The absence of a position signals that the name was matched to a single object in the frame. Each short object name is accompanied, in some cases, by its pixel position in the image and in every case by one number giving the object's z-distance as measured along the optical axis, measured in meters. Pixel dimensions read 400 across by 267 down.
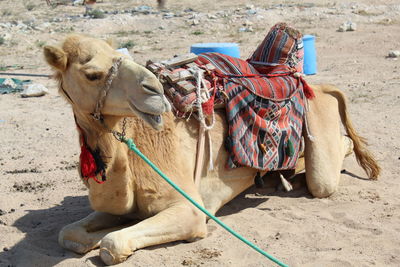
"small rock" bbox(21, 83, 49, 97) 10.05
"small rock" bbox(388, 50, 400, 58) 12.77
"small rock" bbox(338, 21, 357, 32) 16.55
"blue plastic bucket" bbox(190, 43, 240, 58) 8.91
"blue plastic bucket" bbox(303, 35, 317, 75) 11.29
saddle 5.02
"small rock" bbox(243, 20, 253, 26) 17.86
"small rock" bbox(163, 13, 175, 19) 19.75
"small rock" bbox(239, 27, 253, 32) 17.00
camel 3.92
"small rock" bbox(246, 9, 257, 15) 19.28
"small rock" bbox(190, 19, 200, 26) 18.44
